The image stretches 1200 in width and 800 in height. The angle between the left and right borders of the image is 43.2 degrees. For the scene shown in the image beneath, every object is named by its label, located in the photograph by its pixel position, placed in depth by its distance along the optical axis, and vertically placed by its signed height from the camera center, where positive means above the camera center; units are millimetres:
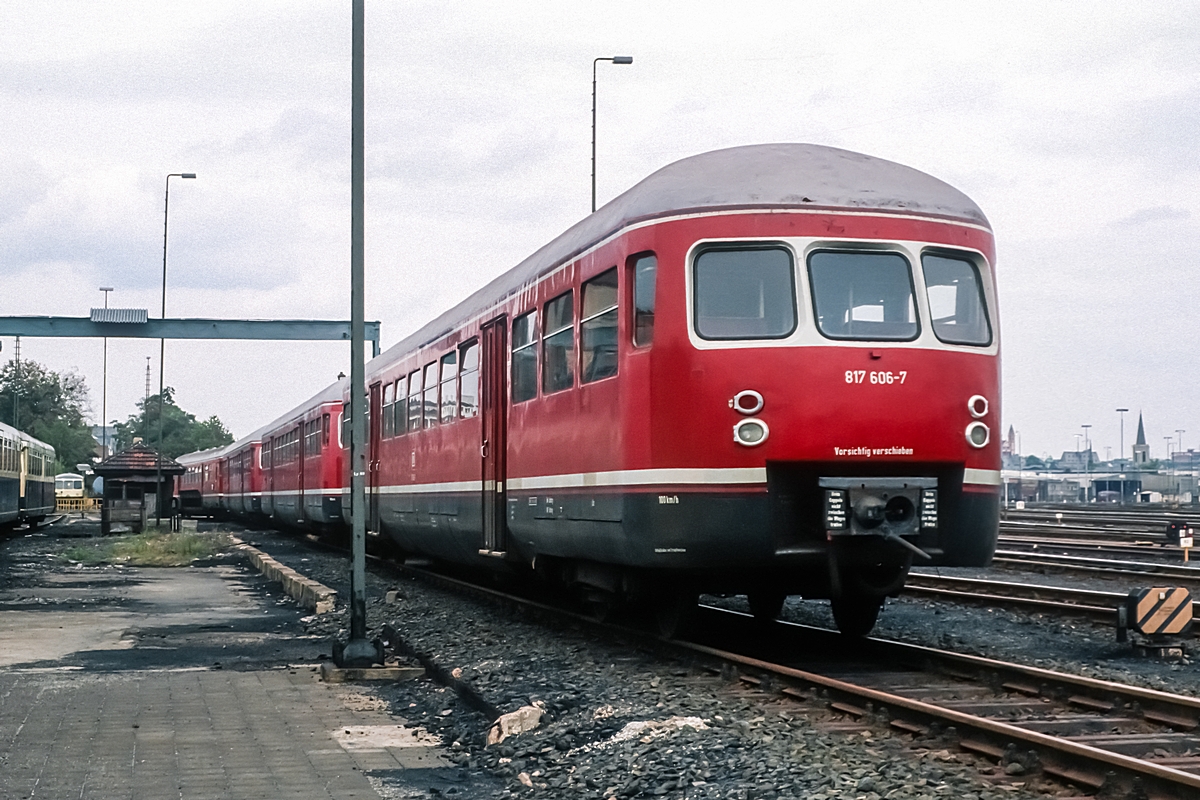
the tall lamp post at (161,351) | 42078 +4777
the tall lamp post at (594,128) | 27611 +6932
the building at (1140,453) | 158750 +5293
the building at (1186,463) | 188438 +4818
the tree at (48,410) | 121438 +8408
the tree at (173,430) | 142000 +7679
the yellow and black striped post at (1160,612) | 11539 -847
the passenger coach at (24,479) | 40094 +955
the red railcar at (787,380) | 9992 +838
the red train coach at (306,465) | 29984 +956
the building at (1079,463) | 184912 +4923
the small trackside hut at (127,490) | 42062 +518
